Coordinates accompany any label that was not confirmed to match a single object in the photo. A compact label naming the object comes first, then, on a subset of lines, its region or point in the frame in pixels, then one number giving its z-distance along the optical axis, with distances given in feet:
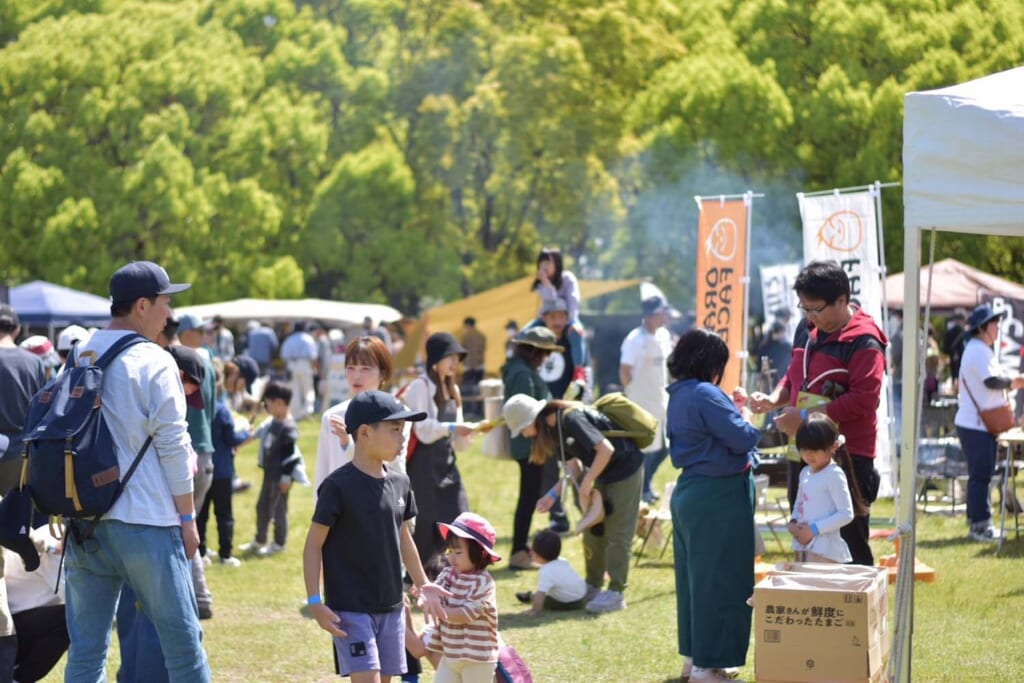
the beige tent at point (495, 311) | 168.24
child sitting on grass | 48.52
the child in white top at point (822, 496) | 37.22
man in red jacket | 37.13
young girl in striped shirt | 30.88
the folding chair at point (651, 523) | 59.43
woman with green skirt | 36.10
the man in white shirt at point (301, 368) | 149.62
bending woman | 46.44
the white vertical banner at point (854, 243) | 67.37
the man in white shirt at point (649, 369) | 74.26
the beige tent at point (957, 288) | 121.23
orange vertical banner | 69.06
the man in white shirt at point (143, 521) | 28.02
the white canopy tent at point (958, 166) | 28.25
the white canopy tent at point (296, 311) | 171.43
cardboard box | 31.79
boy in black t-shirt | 29.35
